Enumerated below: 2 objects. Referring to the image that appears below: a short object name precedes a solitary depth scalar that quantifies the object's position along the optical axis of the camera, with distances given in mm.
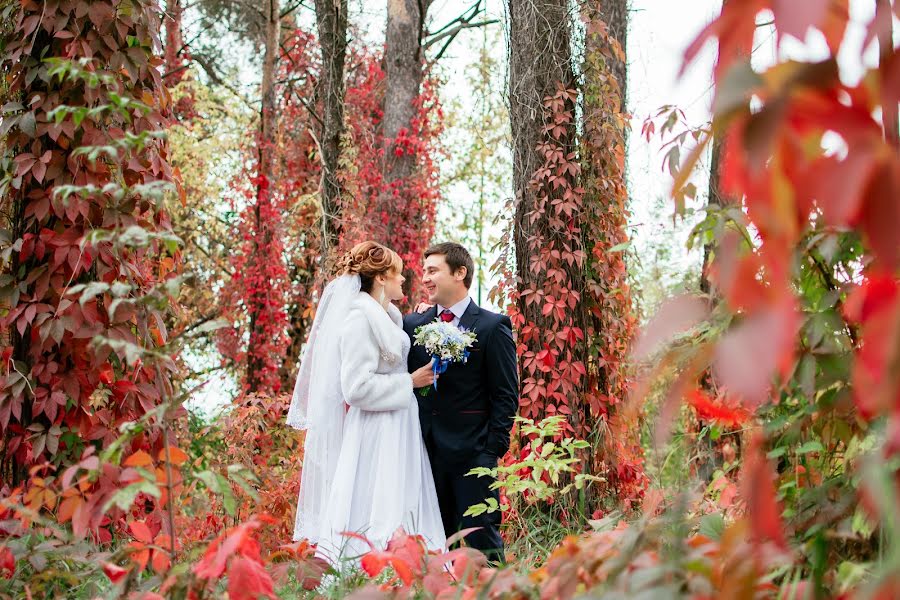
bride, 4766
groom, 4852
